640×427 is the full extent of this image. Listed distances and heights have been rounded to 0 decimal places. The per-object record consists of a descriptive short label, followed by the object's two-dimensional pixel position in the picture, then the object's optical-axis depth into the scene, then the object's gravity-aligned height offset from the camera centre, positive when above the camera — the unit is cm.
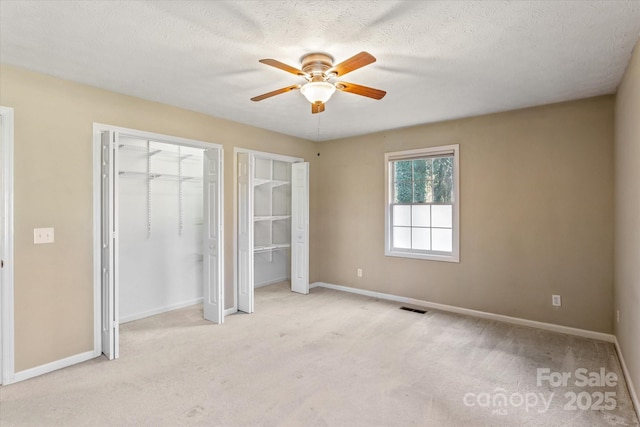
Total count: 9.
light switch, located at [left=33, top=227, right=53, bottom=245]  276 -19
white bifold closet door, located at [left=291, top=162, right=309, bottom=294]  521 -24
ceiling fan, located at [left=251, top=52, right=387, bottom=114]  246 +97
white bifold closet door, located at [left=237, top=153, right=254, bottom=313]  430 -27
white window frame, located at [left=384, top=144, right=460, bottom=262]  430 +13
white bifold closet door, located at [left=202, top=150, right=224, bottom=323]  395 -35
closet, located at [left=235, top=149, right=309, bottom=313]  433 -18
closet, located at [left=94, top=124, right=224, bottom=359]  305 -20
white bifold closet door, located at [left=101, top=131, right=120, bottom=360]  300 -26
